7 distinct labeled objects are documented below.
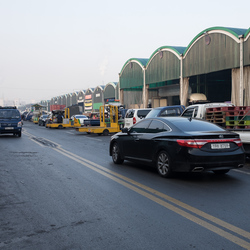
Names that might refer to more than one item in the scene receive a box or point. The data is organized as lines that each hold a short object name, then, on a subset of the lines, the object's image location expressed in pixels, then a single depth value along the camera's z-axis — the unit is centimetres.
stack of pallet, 1037
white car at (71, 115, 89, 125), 3431
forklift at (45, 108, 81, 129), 3525
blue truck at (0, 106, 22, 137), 2222
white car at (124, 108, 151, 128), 2154
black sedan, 727
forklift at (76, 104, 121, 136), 2423
